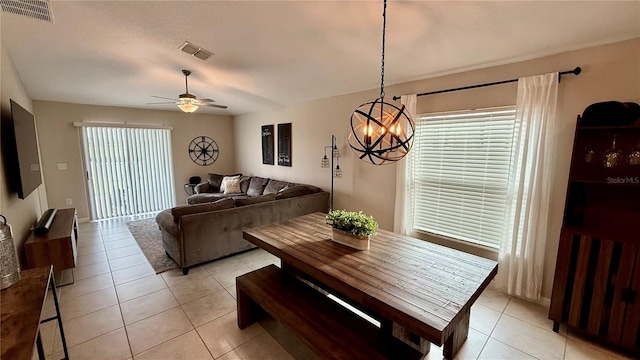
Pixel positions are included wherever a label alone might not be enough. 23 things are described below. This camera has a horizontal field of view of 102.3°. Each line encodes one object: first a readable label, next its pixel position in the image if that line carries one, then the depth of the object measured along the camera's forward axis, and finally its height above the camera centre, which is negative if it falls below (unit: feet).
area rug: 11.10 -4.79
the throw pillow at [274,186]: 16.78 -2.26
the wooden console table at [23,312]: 3.25 -2.45
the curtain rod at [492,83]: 7.27 +2.36
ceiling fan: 10.61 +2.08
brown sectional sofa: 10.21 -3.03
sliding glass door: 17.33 -1.40
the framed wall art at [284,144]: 17.20 +0.52
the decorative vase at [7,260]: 4.33 -1.92
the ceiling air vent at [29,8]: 5.71 +3.25
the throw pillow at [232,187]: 19.21 -2.65
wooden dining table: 4.14 -2.45
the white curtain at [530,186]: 7.72 -0.99
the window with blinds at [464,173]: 8.89 -0.74
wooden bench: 4.91 -3.71
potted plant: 6.44 -1.95
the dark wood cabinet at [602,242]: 6.21 -2.18
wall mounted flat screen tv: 7.47 -0.17
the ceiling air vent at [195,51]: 7.92 +3.21
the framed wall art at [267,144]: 18.78 +0.57
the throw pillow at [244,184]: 19.48 -2.47
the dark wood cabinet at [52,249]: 8.30 -3.30
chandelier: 5.91 +0.54
